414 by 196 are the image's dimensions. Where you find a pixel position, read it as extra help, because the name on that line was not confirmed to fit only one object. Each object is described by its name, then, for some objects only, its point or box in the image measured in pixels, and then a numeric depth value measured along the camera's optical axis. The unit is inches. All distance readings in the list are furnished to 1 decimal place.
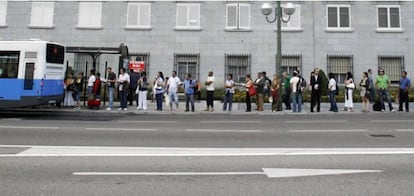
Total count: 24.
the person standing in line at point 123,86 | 705.0
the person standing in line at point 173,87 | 725.3
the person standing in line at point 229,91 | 705.5
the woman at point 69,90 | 753.0
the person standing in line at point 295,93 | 676.1
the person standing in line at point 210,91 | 701.3
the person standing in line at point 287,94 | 740.0
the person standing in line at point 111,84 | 712.4
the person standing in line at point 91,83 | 734.5
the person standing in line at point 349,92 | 682.2
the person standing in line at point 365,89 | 682.8
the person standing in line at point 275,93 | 708.0
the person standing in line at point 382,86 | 679.7
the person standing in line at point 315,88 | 674.8
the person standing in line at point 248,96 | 703.7
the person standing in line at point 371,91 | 684.7
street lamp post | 693.9
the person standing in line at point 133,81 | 746.8
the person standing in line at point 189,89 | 708.7
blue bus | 583.5
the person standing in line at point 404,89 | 673.0
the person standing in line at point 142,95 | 714.8
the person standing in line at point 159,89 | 704.4
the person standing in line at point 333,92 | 675.4
